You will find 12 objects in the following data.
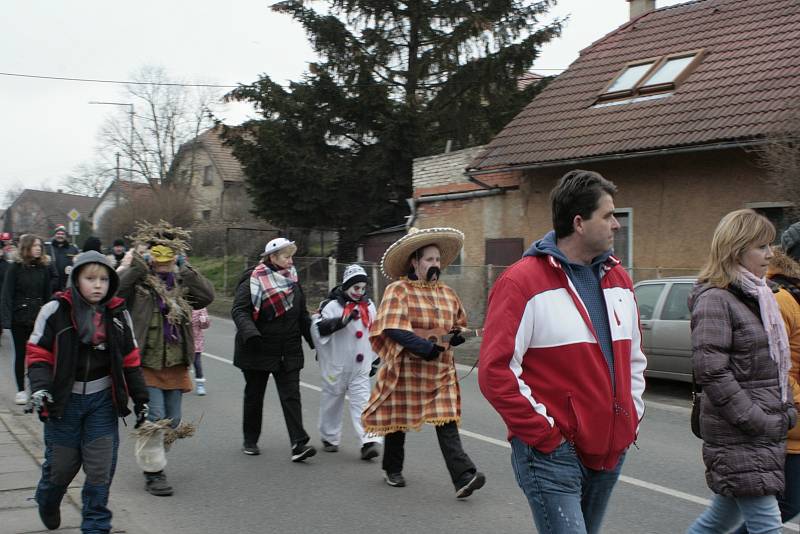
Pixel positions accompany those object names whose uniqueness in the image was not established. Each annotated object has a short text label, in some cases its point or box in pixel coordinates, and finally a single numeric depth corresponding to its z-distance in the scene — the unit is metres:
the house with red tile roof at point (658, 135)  14.65
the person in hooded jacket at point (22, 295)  9.41
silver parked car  10.30
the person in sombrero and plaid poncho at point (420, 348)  5.82
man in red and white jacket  3.07
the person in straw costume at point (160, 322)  6.10
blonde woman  3.65
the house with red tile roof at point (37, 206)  79.44
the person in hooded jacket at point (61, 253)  12.55
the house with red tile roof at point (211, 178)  50.38
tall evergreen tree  21.89
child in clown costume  7.26
